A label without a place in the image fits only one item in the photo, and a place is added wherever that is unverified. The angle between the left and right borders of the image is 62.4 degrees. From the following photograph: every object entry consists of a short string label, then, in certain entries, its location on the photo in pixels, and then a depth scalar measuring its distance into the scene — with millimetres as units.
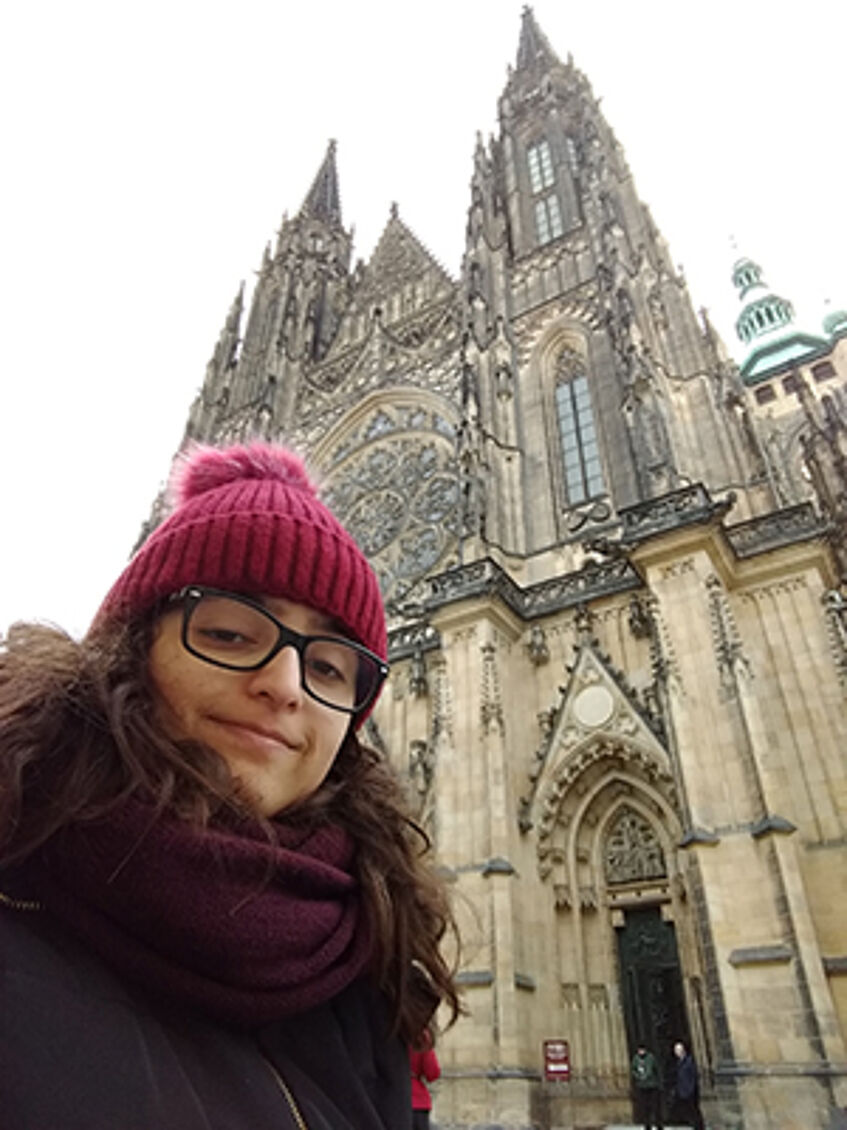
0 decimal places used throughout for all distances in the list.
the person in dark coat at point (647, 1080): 7305
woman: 752
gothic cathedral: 7145
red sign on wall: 7242
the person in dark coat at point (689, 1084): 6914
